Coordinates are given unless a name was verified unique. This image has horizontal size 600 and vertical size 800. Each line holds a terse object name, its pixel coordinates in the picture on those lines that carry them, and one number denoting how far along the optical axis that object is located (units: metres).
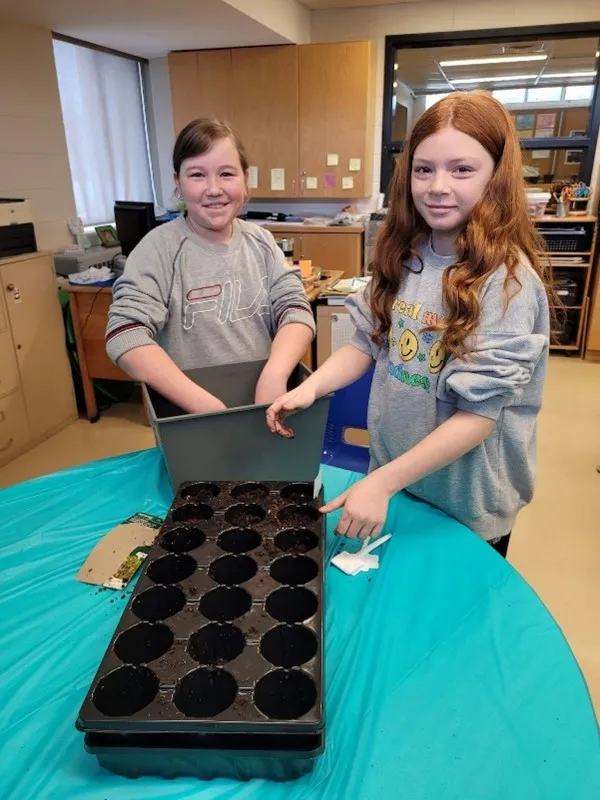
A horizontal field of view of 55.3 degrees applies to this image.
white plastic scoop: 0.92
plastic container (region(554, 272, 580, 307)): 4.15
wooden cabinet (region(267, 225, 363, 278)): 4.39
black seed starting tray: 0.58
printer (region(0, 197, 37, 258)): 2.79
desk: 3.14
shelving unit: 4.02
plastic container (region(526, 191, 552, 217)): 4.10
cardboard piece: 0.91
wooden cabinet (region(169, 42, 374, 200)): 4.27
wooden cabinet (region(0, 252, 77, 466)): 2.83
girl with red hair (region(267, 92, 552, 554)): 0.89
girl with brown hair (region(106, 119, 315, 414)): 1.22
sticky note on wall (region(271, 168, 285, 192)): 4.64
